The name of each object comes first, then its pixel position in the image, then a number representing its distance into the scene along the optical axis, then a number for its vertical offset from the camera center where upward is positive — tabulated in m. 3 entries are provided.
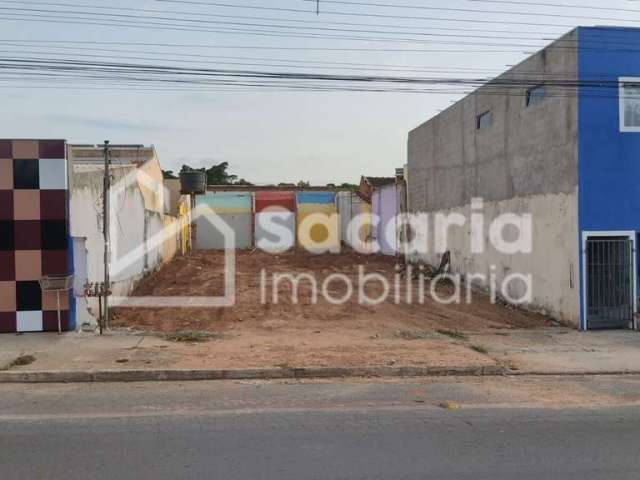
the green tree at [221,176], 62.84 +6.34
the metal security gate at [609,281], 13.14 -1.00
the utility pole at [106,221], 10.88 +0.32
